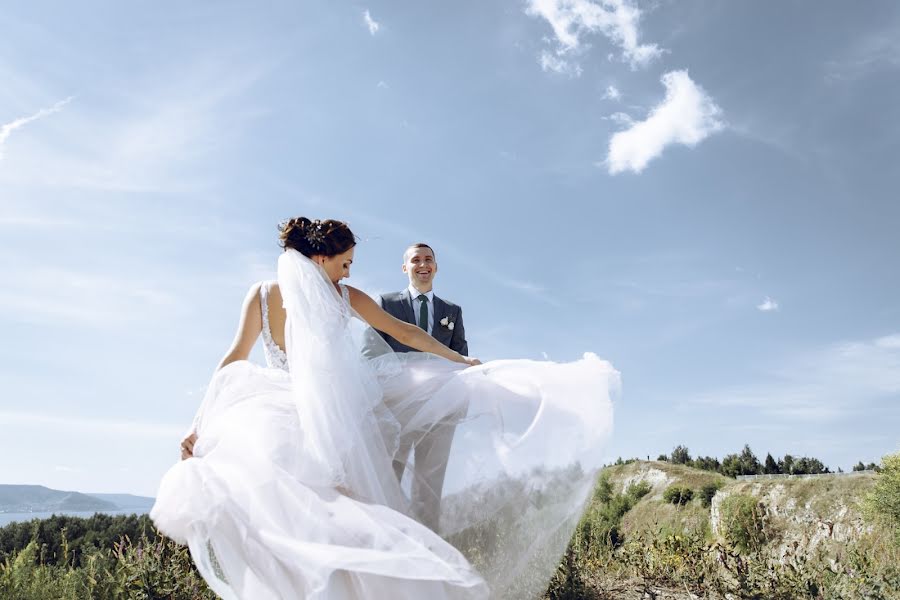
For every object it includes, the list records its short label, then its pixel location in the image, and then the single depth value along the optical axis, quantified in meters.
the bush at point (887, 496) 24.25
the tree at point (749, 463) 39.47
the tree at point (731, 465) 40.03
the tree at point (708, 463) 42.54
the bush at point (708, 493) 35.28
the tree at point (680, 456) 44.68
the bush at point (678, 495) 37.28
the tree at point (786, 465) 37.47
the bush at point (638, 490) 40.66
